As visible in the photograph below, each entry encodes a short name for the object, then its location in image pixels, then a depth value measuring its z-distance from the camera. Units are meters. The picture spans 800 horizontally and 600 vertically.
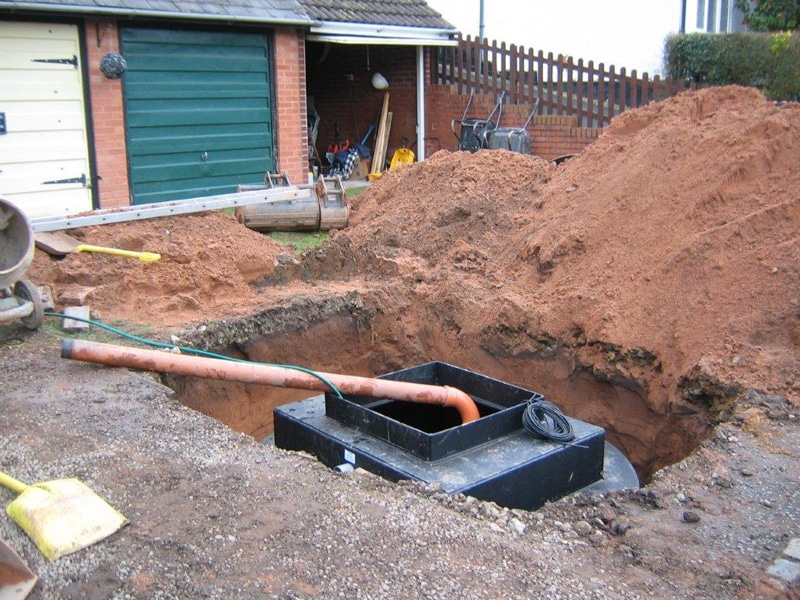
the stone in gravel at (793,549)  3.27
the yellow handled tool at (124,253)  6.90
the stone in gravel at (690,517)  3.63
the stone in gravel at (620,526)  3.57
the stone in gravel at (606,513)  3.73
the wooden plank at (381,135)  16.73
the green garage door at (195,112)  11.55
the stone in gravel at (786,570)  3.08
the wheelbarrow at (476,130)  15.14
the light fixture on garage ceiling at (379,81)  16.33
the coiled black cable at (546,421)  4.73
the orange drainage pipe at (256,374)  4.93
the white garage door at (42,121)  10.31
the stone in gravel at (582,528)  3.60
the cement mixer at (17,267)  5.71
